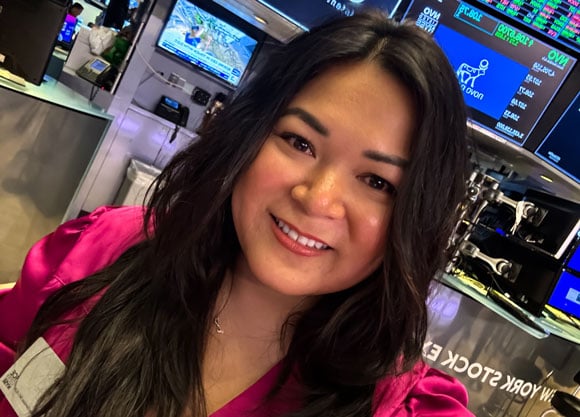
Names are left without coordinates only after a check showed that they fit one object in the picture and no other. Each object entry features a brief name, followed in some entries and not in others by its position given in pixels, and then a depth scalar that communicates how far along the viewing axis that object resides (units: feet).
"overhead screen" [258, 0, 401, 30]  7.54
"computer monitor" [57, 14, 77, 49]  13.97
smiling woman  2.71
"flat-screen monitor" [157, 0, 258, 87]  9.86
